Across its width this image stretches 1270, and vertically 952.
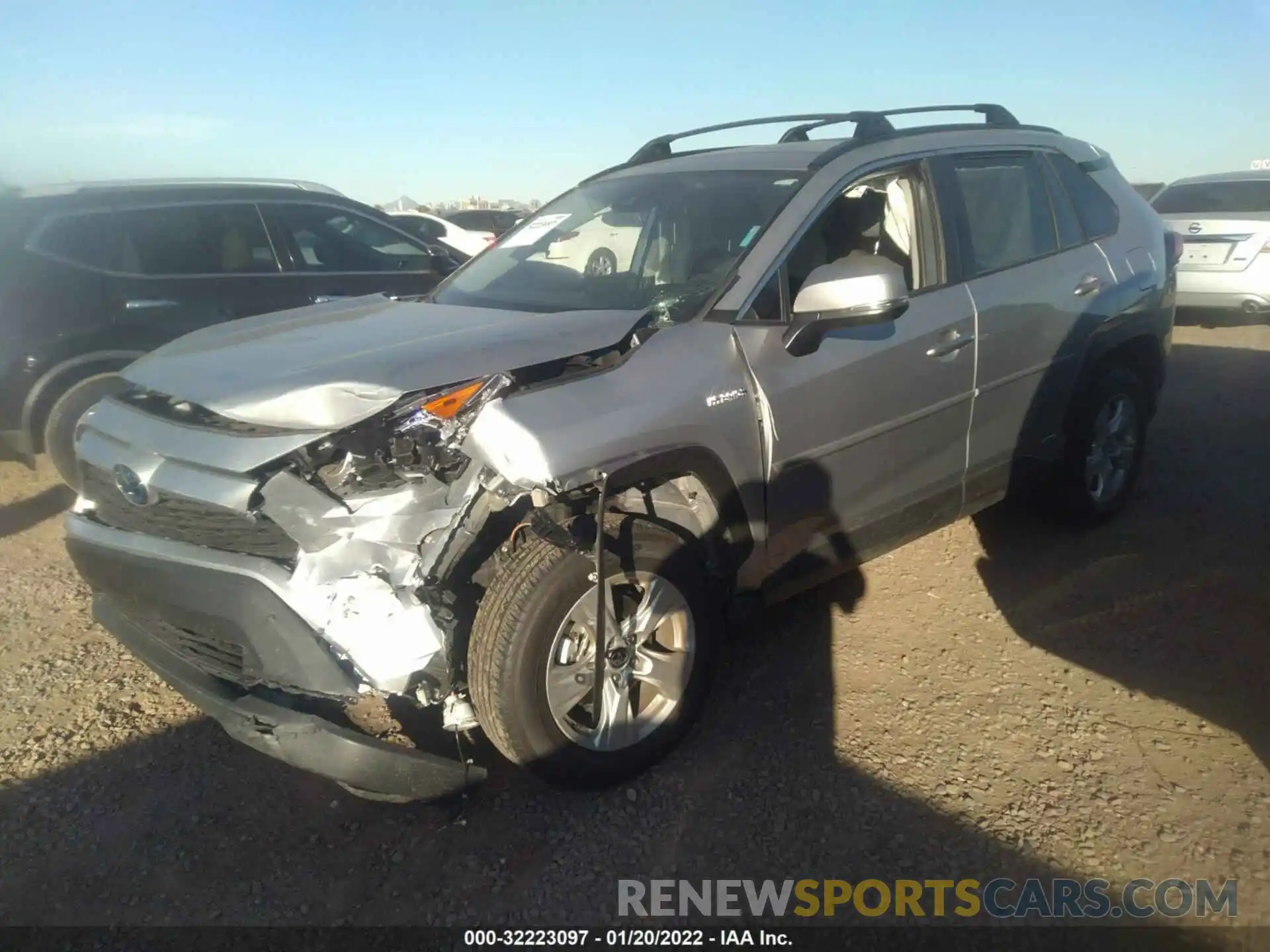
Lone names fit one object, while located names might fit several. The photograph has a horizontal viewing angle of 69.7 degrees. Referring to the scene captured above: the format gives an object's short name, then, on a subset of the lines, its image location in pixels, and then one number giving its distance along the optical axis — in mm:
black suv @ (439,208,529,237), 17969
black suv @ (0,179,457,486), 5090
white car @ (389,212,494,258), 12969
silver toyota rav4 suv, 2473
